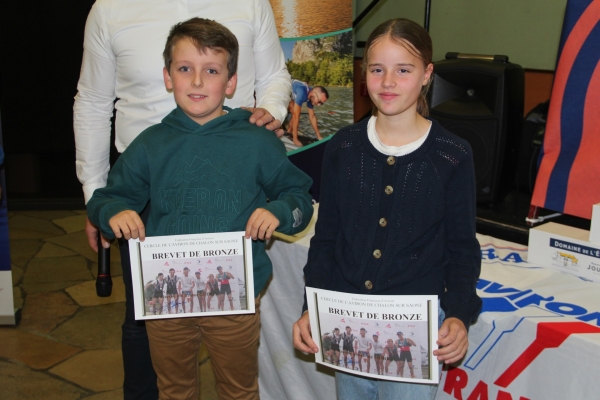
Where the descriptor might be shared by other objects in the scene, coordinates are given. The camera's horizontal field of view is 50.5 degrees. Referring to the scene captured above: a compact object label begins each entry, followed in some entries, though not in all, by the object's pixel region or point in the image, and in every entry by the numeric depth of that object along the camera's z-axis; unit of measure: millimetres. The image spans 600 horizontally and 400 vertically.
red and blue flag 1818
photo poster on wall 2568
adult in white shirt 1609
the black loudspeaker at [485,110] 2568
